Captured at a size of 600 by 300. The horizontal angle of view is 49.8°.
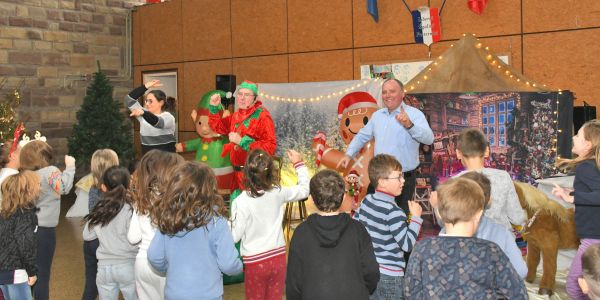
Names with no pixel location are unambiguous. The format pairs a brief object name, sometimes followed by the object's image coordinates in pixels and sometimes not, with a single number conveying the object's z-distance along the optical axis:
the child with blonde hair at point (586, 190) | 3.42
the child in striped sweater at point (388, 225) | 3.14
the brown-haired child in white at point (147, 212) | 3.18
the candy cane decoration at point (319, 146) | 6.07
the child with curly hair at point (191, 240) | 2.76
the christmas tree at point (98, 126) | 9.70
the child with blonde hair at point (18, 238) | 3.60
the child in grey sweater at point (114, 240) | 3.62
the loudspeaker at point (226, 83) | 6.55
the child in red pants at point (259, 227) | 3.49
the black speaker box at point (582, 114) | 5.82
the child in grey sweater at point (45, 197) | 4.17
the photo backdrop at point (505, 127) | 5.16
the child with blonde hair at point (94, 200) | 3.97
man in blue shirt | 4.87
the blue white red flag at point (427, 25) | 7.23
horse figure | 4.46
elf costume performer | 5.12
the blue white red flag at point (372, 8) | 7.68
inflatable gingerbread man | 5.74
